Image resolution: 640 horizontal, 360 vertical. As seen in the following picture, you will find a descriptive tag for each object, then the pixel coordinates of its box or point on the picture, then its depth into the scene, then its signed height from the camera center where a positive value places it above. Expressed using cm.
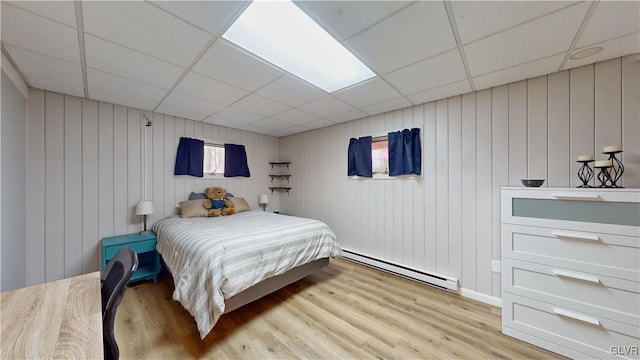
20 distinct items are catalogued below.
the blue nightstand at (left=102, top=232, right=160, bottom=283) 248 -82
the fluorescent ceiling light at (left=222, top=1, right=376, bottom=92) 148 +112
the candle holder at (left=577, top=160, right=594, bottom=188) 183 +5
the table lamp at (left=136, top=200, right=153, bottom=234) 281 -35
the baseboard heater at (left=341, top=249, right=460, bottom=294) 249 -120
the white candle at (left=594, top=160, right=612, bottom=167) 158 +11
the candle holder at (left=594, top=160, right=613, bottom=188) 161 +3
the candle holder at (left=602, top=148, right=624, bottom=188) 172 +7
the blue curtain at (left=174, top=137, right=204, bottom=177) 333 +37
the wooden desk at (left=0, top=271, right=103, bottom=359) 74 -58
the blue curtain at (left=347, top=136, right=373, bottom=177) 329 +35
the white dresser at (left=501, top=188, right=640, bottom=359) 146 -68
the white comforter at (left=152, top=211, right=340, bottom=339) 169 -70
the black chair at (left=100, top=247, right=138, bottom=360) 95 -52
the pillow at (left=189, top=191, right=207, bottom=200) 346 -25
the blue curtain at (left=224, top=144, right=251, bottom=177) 392 +36
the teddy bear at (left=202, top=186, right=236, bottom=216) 335 -35
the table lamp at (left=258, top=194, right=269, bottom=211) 430 -38
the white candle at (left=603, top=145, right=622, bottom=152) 160 +22
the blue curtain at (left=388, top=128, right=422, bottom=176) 281 +36
